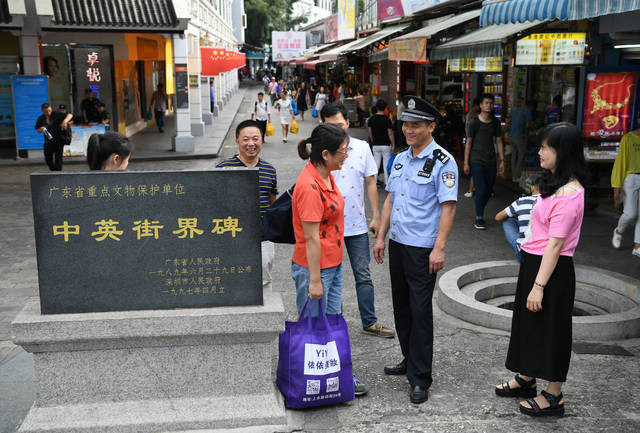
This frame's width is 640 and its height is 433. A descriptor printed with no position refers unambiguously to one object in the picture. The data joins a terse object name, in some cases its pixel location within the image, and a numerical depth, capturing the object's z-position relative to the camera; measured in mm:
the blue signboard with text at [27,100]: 16094
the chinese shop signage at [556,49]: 9211
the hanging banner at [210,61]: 23531
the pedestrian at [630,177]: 7793
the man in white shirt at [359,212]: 5191
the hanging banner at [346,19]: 30250
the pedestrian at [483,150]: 9172
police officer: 4297
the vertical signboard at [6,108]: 16797
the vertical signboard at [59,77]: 18844
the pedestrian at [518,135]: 12211
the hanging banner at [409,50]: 12758
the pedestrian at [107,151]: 4191
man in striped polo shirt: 4918
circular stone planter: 5477
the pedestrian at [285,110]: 21812
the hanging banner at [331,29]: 35456
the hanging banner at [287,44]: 52344
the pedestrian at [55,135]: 13422
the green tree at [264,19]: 73000
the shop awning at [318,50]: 35562
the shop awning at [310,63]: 30756
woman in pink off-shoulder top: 3955
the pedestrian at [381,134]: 11828
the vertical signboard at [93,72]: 19328
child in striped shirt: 6133
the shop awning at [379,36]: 19389
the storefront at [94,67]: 18812
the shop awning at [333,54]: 23341
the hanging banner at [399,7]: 16875
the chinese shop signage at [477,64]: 10672
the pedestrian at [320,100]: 25869
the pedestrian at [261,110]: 21203
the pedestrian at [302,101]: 30875
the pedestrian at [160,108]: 24453
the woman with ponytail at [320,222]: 4098
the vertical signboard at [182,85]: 17922
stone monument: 3883
